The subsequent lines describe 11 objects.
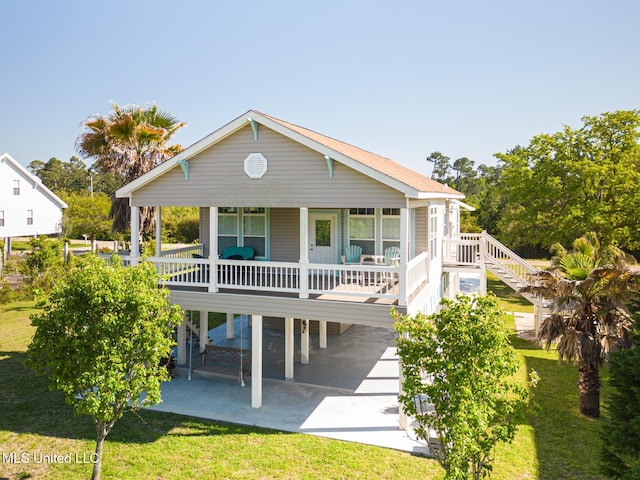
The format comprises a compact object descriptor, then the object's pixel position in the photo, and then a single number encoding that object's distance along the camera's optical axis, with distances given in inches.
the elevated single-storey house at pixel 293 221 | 431.2
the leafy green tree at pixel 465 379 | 216.5
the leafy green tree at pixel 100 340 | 301.9
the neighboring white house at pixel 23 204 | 1446.9
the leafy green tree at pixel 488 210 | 1759.4
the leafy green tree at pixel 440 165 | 3536.9
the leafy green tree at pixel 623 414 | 267.0
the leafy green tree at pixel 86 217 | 1674.5
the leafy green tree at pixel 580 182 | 938.1
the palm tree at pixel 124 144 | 728.3
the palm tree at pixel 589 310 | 421.1
